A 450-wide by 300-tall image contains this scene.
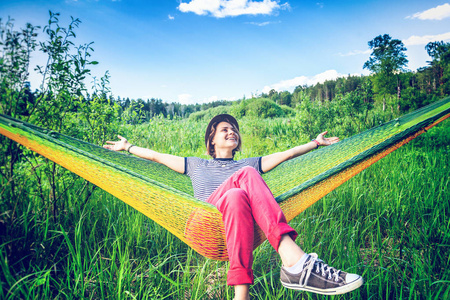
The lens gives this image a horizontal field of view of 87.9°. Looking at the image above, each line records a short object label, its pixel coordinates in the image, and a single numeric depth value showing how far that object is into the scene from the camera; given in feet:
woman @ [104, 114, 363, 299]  2.91
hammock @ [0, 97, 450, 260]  3.12
